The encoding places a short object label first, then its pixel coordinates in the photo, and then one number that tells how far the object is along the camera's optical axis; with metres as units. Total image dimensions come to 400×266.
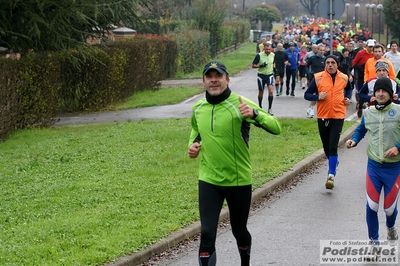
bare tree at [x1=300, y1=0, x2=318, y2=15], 131.44
